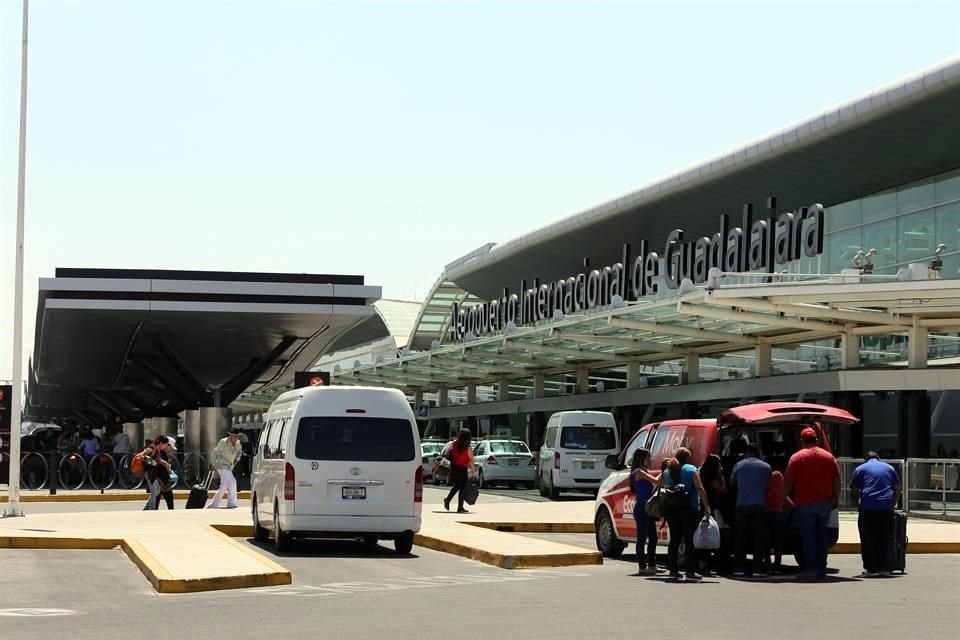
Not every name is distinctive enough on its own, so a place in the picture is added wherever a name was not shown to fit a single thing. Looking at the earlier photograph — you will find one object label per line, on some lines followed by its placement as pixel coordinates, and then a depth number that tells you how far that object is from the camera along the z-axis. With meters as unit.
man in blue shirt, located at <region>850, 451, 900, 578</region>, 17.91
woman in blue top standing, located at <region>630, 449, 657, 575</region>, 17.58
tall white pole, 26.39
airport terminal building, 34.69
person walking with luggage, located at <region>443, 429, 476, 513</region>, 28.27
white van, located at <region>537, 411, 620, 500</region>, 37.91
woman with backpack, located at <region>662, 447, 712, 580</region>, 17.08
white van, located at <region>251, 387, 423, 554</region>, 19.94
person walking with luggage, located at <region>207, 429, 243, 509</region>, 29.94
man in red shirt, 17.59
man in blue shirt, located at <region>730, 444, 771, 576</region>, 17.58
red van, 18.17
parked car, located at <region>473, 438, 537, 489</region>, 43.88
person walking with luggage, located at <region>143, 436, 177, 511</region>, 29.28
